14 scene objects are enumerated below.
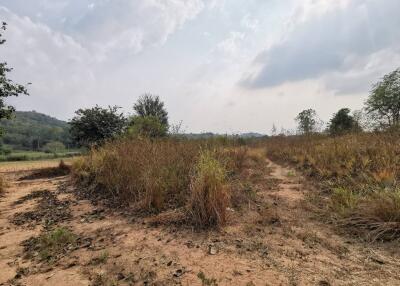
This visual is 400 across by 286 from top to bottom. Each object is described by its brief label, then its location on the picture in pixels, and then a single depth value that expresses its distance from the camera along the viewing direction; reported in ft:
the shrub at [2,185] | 26.96
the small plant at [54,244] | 10.83
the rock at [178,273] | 8.34
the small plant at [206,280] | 7.66
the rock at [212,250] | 9.59
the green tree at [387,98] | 74.58
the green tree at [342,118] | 70.75
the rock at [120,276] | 8.55
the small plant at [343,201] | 12.28
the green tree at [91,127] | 58.44
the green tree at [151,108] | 107.45
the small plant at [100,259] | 9.78
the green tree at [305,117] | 99.54
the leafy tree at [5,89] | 22.15
